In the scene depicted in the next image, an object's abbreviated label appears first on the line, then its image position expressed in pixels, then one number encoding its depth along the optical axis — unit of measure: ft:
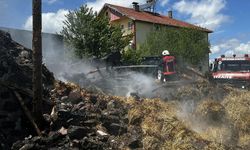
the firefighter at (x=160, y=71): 35.14
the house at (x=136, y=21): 92.81
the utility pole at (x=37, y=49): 20.66
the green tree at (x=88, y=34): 55.83
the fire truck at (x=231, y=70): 37.21
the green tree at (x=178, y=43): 78.79
